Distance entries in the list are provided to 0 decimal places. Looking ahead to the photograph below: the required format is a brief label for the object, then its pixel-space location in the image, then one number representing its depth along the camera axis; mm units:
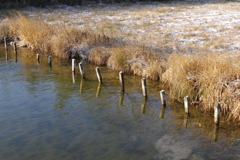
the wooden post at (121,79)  10956
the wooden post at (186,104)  8742
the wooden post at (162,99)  9245
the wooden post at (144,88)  9984
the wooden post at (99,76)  11575
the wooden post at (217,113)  7929
